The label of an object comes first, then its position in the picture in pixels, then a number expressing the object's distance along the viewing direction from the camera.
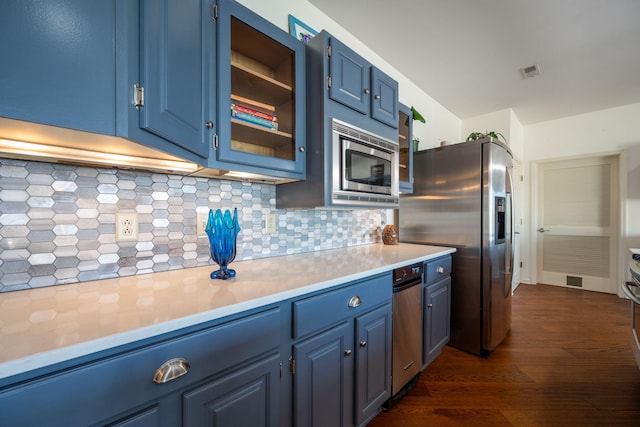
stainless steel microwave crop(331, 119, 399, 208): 1.45
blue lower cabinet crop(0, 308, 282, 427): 0.51
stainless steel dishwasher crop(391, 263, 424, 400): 1.46
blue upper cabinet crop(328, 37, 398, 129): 1.44
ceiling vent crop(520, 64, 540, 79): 2.54
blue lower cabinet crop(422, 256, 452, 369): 1.73
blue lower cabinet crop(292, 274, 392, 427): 0.99
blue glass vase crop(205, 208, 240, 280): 1.04
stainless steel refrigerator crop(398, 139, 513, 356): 2.07
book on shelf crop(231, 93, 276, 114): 1.25
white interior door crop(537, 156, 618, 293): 3.70
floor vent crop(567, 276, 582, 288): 3.94
